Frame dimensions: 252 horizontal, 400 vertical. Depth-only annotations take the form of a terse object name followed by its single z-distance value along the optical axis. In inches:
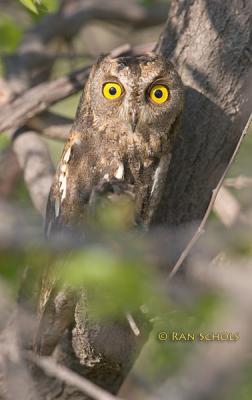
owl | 223.0
